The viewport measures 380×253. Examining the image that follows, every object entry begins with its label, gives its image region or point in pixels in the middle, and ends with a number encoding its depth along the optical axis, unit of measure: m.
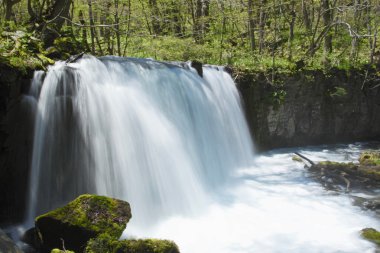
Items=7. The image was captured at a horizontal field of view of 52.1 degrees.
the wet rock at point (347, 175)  9.30
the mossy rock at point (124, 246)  5.17
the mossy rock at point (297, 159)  11.79
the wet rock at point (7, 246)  4.18
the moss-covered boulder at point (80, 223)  5.40
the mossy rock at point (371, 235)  6.36
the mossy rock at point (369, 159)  10.77
